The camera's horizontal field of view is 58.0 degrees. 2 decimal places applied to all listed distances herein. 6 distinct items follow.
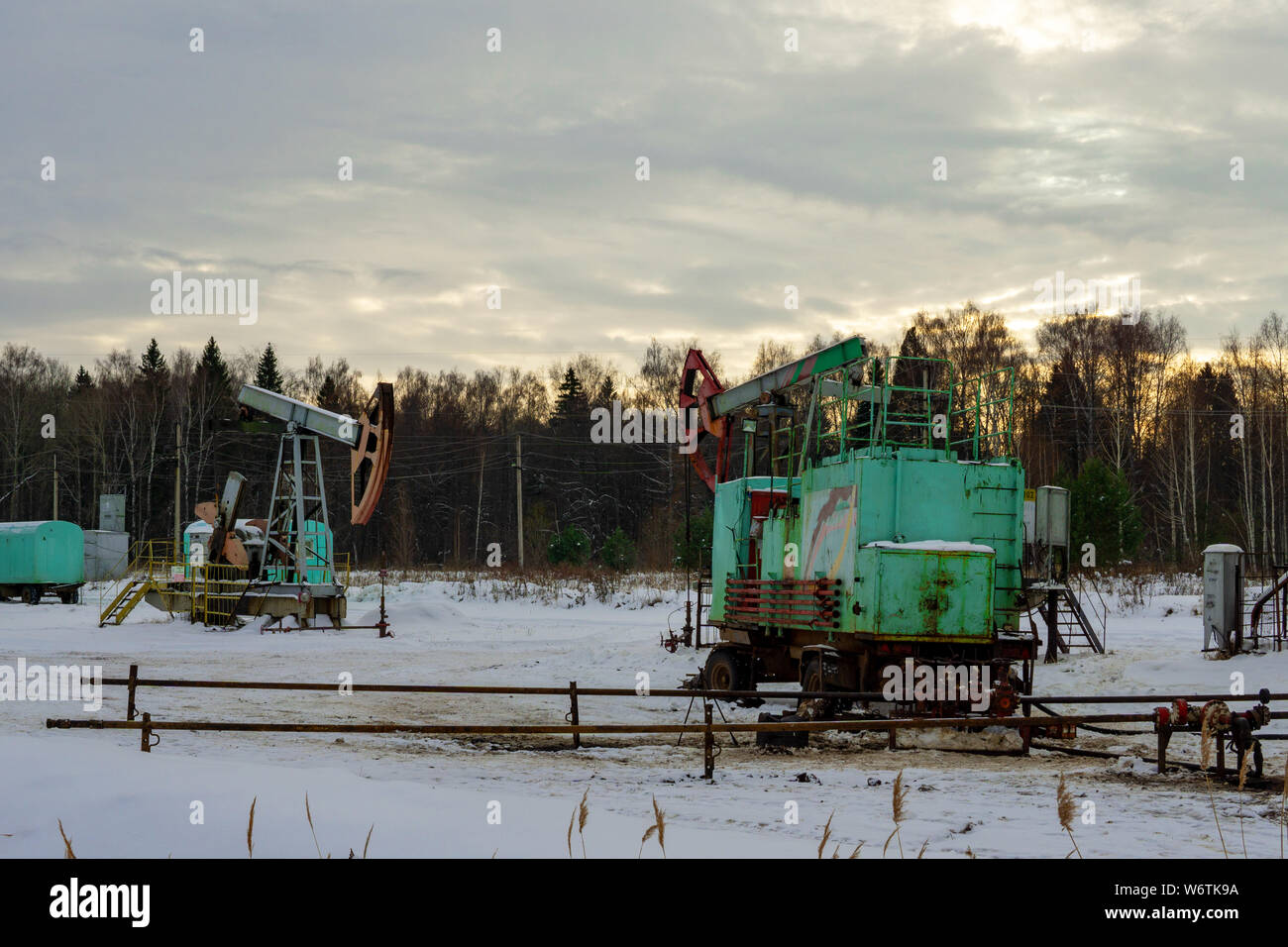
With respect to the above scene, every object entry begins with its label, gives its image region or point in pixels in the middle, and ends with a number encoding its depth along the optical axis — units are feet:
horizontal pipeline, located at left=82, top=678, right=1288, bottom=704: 35.60
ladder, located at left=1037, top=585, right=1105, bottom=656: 71.51
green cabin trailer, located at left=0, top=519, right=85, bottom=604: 144.46
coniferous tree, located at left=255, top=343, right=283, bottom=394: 274.77
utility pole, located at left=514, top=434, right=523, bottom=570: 173.48
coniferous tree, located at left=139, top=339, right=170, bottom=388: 258.78
